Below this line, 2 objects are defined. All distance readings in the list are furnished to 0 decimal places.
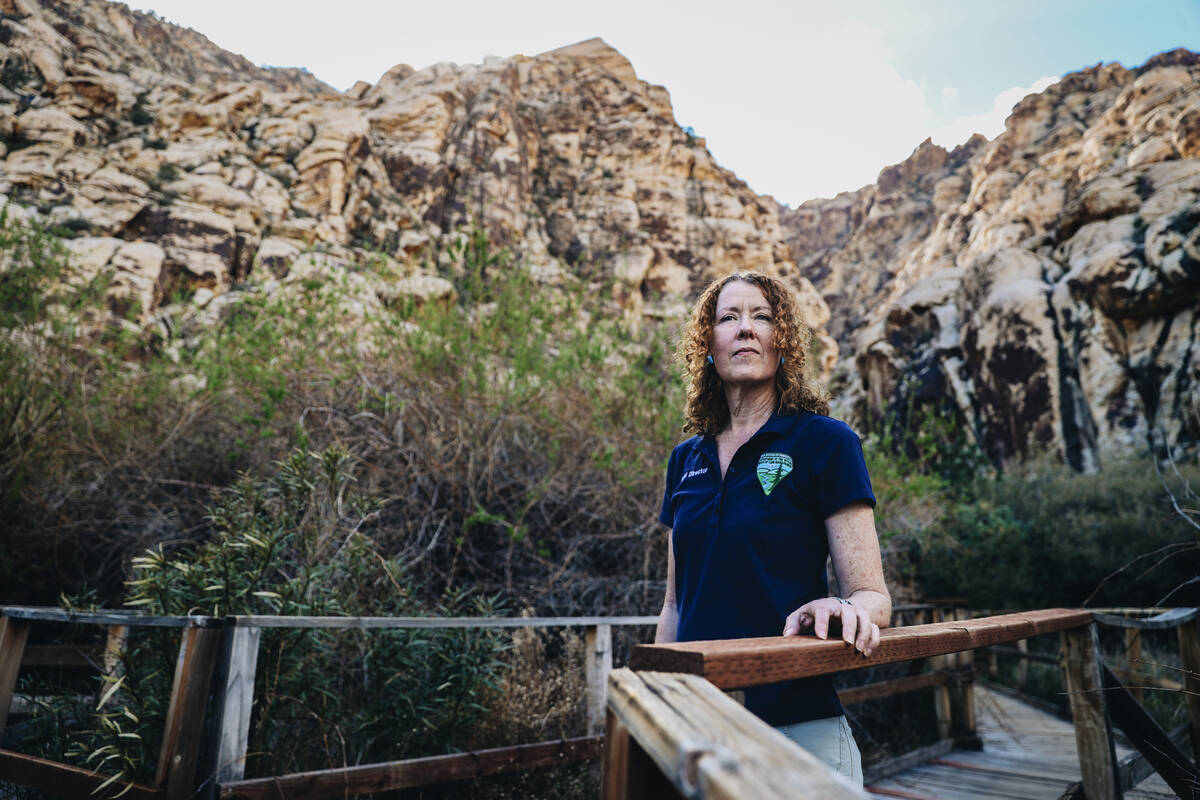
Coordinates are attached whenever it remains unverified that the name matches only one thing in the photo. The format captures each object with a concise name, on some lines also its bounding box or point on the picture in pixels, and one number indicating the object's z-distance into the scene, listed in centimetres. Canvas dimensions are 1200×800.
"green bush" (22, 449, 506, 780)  269
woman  131
